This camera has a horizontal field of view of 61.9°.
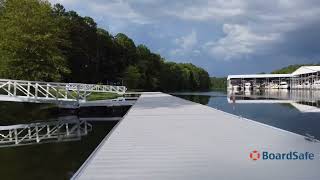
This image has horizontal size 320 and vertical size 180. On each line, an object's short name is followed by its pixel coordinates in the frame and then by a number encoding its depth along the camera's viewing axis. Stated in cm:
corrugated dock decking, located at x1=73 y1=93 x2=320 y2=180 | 482
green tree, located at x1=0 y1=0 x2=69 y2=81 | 2398
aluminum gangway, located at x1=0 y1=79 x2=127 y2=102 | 1807
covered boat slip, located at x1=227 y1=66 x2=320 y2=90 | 6746
